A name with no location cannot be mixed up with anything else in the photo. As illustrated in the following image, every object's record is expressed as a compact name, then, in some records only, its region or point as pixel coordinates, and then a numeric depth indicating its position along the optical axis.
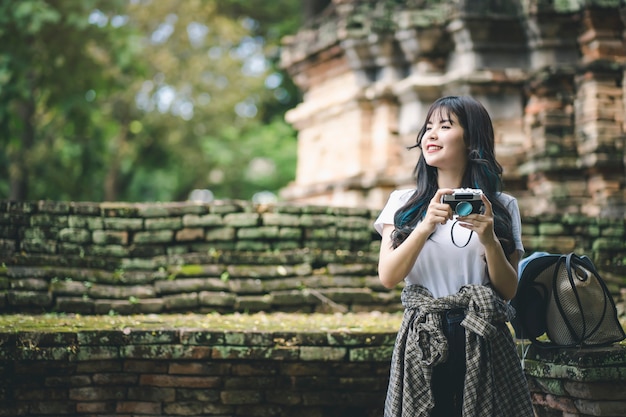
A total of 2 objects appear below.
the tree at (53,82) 11.38
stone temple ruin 8.90
